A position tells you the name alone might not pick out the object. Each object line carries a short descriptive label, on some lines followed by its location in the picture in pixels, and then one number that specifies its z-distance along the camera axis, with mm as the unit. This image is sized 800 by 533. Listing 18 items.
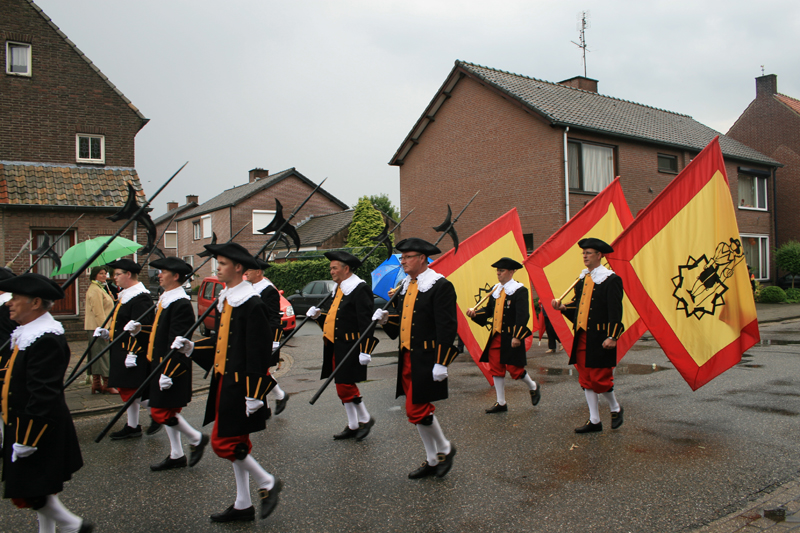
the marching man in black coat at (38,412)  3248
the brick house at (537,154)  20594
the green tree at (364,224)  31188
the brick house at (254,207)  38031
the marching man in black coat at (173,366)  4863
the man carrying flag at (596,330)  5738
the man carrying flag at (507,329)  6734
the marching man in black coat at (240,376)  3875
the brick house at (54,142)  13859
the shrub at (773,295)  22297
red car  15523
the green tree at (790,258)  24438
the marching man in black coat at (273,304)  6786
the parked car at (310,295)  19188
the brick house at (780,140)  28031
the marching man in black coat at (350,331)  5719
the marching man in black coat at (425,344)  4629
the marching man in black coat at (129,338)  5707
